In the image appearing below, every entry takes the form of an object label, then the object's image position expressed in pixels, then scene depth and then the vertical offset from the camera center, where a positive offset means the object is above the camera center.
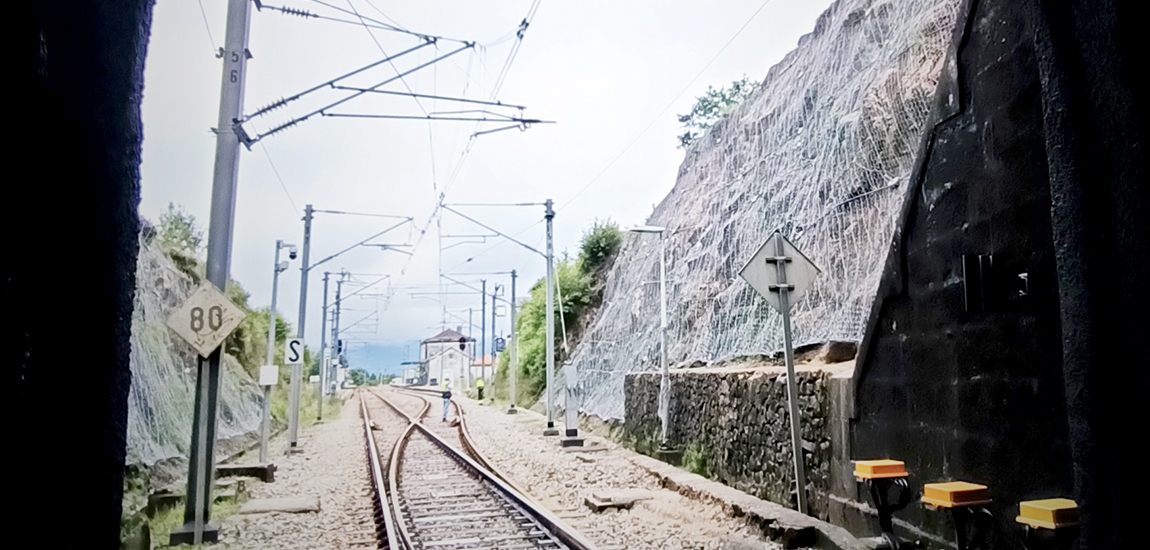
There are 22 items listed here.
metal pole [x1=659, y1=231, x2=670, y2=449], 14.05 -0.26
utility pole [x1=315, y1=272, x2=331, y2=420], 32.75 +1.08
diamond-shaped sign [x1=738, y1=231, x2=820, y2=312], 8.28 +1.15
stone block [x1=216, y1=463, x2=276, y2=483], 13.89 -1.76
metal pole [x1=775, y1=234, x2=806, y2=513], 7.71 -0.47
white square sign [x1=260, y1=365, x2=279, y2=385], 15.75 -0.03
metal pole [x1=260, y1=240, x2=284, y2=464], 14.88 -0.32
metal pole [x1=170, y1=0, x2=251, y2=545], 8.77 +1.35
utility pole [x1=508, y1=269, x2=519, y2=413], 32.53 +1.10
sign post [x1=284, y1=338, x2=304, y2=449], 18.84 -0.06
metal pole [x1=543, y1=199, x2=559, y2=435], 21.98 +1.03
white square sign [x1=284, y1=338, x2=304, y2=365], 18.81 +0.52
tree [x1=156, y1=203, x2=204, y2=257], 19.52 +3.62
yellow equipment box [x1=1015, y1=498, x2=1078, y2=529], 3.96 -0.70
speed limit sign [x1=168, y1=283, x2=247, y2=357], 8.53 +0.58
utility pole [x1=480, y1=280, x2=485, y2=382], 46.22 +3.51
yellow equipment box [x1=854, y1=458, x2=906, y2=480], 5.93 -0.70
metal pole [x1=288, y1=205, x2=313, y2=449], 19.45 +1.33
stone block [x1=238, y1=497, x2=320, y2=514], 10.55 -1.84
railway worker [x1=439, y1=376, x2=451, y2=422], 28.65 -0.98
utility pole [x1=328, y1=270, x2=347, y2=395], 43.70 +2.04
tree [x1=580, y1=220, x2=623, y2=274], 32.34 +5.47
